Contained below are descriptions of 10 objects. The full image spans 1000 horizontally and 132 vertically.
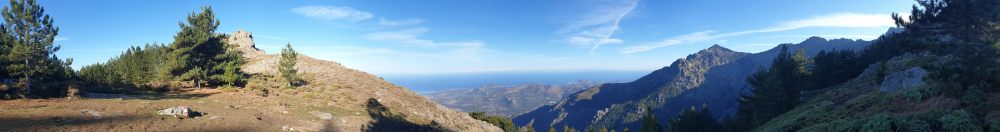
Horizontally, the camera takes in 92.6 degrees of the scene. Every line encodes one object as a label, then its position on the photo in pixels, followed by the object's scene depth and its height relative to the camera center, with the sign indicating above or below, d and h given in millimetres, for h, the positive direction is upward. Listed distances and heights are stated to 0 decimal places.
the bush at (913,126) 17969 -2580
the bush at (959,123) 17109 -2395
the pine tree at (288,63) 48938 +1714
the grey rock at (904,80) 36938 -1660
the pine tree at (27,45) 29969 +2832
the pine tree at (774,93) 48562 -3131
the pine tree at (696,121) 62281 -7307
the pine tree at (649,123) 40806 -4863
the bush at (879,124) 19203 -2640
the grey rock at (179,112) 25562 -1513
